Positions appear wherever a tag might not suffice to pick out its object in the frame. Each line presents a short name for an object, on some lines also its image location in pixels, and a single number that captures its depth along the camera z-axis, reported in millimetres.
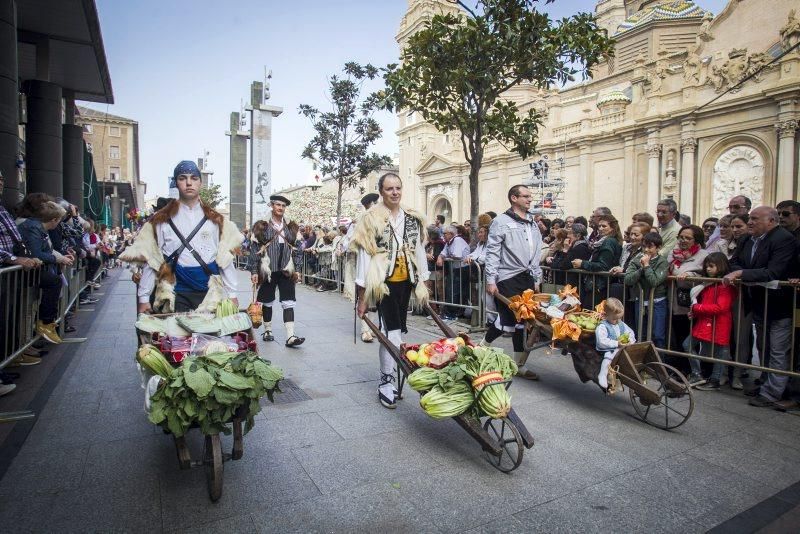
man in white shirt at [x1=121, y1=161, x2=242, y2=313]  3650
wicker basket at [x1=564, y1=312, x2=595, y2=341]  4347
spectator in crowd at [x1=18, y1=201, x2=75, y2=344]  5375
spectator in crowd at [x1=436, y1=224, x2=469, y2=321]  8891
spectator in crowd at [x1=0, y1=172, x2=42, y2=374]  4633
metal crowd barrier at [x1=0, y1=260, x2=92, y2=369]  4559
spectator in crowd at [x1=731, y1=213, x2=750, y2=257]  5223
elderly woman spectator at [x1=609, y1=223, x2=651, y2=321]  5891
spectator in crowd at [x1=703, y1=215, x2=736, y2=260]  5969
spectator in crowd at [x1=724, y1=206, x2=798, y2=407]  4559
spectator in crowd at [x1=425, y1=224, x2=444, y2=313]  9695
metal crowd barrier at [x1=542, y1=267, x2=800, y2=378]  4547
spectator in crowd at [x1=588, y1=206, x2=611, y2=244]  7468
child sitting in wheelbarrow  4180
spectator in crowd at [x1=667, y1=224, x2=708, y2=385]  5402
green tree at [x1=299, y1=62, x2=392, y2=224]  19047
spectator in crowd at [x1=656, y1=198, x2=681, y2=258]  6102
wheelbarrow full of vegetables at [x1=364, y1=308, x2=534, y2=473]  3119
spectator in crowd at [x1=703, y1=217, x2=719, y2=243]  8062
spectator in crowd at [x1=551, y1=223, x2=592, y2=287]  6973
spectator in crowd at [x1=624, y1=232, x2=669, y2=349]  5434
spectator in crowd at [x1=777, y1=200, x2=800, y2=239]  4980
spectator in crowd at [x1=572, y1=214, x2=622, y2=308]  6426
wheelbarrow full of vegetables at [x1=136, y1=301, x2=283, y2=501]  2637
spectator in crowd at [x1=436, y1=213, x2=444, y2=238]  11219
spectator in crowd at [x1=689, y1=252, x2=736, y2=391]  4984
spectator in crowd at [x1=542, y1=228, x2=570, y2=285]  7203
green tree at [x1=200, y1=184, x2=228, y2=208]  44516
